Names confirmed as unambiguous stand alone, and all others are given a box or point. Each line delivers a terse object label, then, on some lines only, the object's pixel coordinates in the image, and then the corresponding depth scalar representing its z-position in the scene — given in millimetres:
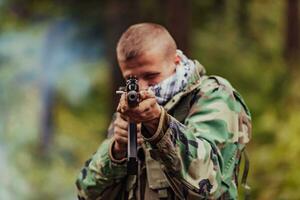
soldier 4290
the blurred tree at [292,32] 16299
